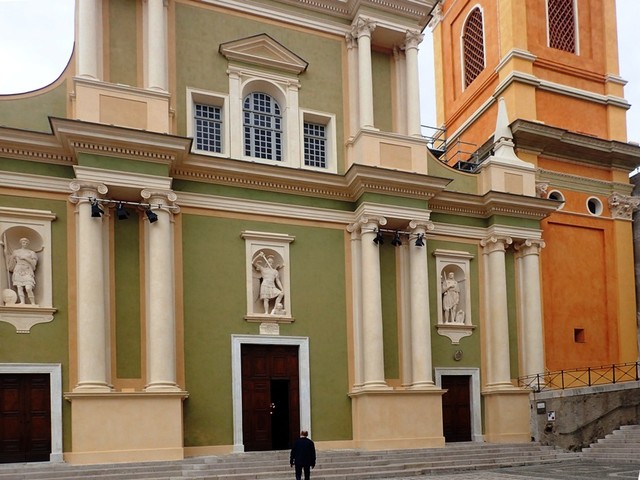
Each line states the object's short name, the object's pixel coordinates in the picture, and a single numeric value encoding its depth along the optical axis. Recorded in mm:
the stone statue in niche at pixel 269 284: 18797
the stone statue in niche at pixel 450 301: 21234
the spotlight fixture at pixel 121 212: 16766
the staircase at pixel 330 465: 14797
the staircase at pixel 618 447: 18478
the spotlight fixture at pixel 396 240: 20016
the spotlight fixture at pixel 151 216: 16953
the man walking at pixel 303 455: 13703
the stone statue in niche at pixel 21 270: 16172
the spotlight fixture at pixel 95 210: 16406
